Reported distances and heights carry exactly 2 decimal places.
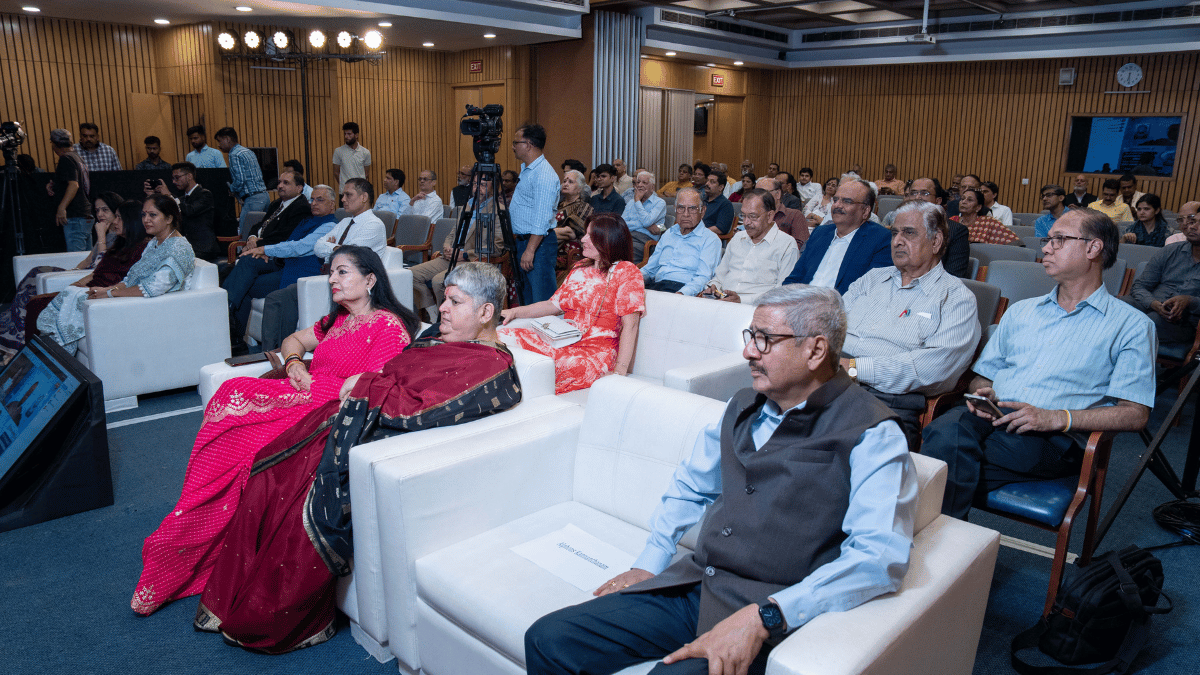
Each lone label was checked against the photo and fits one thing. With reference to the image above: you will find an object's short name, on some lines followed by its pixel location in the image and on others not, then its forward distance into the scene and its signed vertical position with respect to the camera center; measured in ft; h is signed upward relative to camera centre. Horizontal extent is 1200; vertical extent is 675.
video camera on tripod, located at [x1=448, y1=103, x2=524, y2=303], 15.64 -0.58
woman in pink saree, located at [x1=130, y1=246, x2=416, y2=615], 8.68 -2.77
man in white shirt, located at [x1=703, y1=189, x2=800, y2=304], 15.69 -1.66
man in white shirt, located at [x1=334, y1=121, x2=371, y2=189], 34.01 +0.26
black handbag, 7.52 -4.13
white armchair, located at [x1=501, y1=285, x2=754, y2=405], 10.36 -2.49
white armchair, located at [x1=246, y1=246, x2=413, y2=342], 16.19 -2.68
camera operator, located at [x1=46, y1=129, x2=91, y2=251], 24.12 -0.96
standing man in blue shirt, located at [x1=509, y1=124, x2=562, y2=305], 18.15 -1.00
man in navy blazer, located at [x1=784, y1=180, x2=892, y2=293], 12.96 -1.20
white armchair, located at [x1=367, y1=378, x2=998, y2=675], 5.29 -3.03
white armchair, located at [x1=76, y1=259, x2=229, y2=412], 14.24 -3.20
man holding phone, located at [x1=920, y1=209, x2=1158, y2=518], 8.18 -2.25
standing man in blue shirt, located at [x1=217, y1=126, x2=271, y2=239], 27.99 -0.40
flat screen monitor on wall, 36.94 +1.22
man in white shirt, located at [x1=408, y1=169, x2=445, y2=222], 28.25 -1.31
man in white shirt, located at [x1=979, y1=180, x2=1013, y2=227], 26.30 -1.16
